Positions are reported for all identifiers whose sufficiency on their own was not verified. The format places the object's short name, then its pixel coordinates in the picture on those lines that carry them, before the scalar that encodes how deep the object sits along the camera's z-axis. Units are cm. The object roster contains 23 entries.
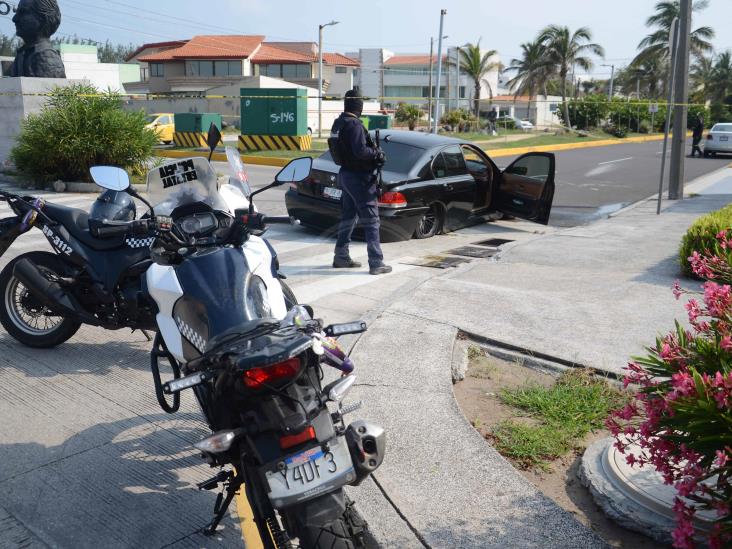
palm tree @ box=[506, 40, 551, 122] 5894
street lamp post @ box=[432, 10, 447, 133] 3418
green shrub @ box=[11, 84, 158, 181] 1362
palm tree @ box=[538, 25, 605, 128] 5661
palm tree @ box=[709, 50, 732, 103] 7019
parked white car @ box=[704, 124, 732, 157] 2919
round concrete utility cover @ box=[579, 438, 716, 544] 316
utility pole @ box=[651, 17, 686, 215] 1255
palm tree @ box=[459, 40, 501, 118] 6550
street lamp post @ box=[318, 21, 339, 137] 4306
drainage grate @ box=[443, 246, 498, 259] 946
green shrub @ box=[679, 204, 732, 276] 730
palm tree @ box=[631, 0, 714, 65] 5869
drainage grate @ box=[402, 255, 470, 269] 877
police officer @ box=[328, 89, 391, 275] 794
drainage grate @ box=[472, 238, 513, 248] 1035
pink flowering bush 244
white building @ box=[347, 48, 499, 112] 8988
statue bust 1658
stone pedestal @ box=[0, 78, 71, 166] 1587
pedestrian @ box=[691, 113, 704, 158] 2994
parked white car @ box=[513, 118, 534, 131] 5529
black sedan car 987
